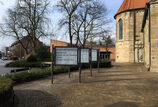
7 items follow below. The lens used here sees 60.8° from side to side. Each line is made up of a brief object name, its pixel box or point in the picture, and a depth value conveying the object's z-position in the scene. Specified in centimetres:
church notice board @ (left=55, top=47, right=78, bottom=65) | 701
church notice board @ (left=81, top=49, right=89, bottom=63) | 906
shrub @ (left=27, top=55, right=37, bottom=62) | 2014
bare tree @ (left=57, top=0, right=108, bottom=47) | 1869
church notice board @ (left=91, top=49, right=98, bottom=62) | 1094
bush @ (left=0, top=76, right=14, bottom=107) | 324
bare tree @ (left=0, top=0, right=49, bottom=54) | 2031
